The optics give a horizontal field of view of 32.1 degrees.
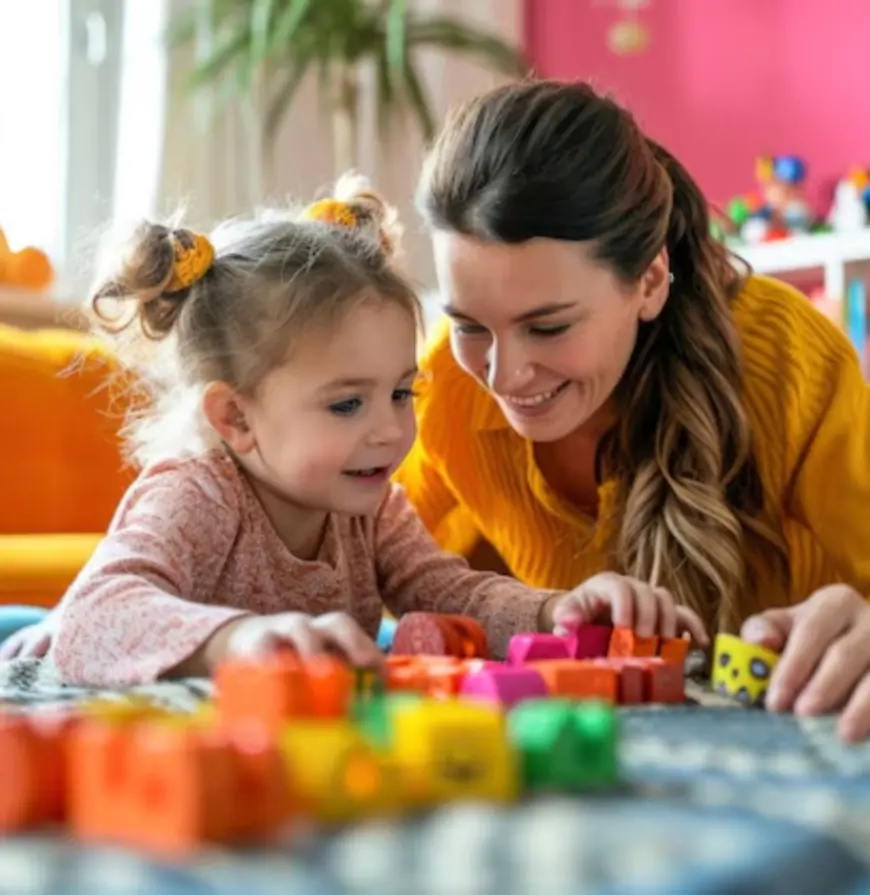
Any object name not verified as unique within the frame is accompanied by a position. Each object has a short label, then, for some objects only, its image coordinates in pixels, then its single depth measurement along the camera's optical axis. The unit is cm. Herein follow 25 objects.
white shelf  318
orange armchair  264
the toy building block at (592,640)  129
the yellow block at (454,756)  68
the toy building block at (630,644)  125
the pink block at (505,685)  99
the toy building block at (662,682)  112
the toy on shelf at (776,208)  336
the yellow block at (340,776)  65
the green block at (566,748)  74
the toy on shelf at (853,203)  325
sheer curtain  336
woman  154
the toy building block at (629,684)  111
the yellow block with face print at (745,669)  112
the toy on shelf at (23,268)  308
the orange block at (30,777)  66
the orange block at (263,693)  78
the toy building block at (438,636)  130
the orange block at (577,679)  103
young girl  145
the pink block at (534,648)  122
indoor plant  335
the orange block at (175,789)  58
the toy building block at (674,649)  126
